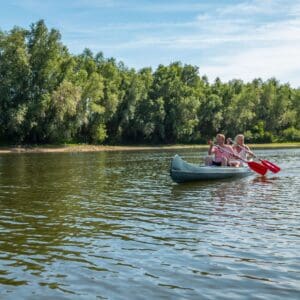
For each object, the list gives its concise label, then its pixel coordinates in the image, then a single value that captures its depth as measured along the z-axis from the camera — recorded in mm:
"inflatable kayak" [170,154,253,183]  23781
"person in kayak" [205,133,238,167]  26078
